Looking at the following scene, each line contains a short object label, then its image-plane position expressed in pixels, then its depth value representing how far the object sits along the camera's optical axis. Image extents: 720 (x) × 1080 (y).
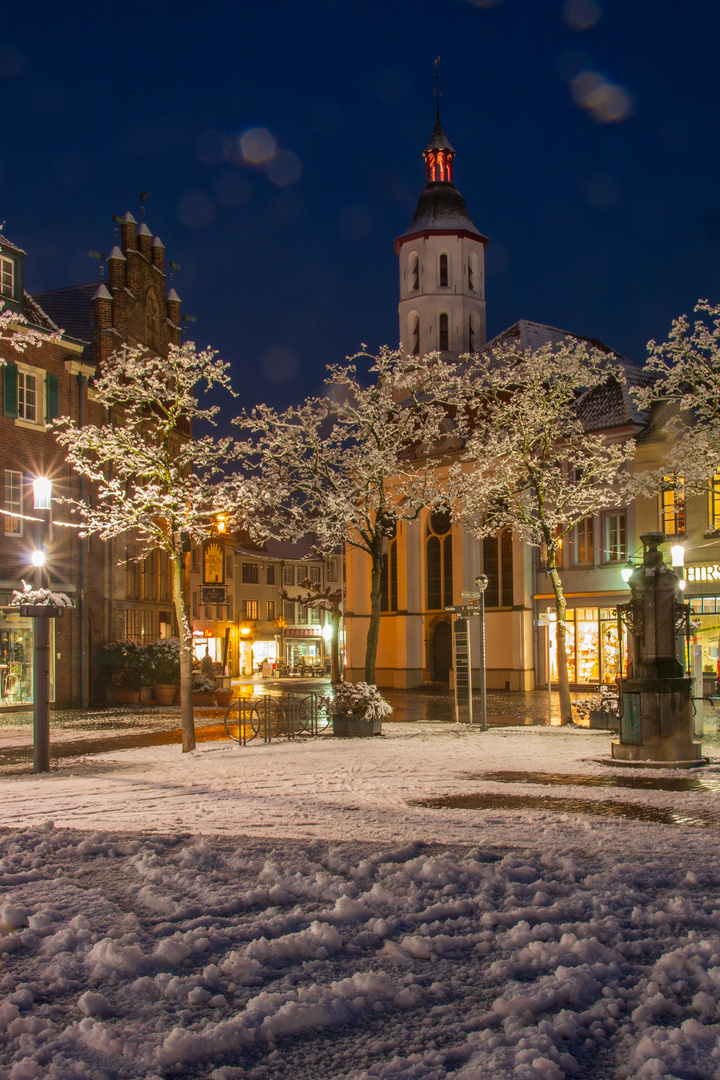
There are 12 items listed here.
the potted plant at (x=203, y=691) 33.62
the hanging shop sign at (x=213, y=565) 33.75
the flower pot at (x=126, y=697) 33.75
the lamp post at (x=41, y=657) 14.82
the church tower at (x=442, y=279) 60.69
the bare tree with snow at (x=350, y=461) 23.23
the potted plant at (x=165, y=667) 33.75
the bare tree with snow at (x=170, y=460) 17.67
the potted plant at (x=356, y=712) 19.98
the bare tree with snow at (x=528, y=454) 23.34
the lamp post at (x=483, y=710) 21.49
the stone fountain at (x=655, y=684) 14.66
